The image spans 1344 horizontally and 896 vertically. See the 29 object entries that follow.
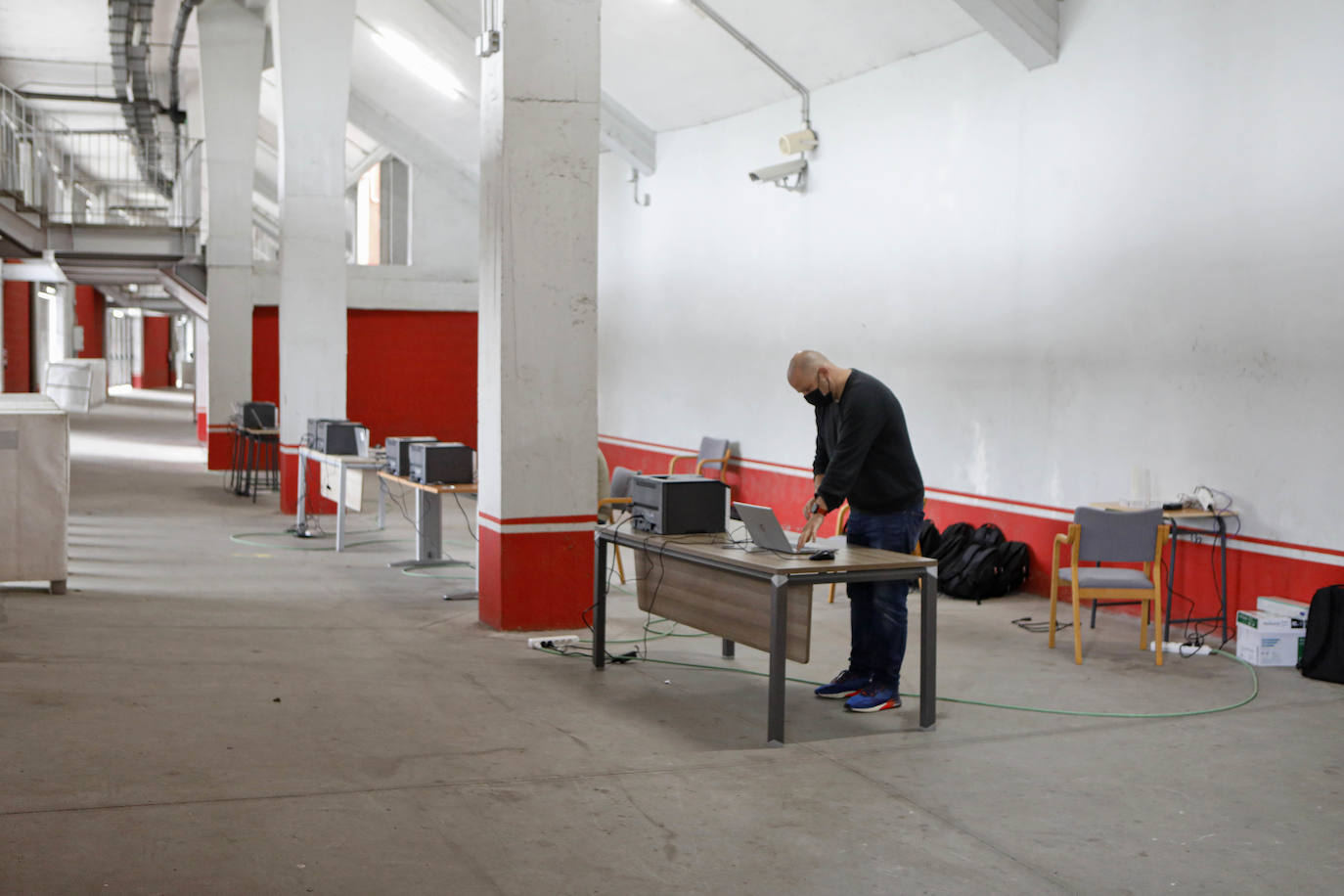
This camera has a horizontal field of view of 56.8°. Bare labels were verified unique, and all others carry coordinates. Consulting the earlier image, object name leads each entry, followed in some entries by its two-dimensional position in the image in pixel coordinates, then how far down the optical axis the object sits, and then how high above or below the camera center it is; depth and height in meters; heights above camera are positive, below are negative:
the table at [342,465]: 10.16 -0.78
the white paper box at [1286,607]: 6.67 -1.19
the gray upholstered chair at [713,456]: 12.56 -0.81
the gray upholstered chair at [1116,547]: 6.72 -0.88
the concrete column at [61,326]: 31.84 +1.00
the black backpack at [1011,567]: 8.75 -1.30
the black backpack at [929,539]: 9.34 -1.19
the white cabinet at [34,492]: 7.73 -0.81
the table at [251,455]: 14.02 -1.10
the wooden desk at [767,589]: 5.05 -0.93
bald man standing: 5.57 -0.51
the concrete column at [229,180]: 16.30 +2.51
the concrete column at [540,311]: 7.20 +0.37
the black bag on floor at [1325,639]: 6.36 -1.29
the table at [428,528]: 9.84 -1.25
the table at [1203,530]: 7.05 -0.80
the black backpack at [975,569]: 8.68 -1.32
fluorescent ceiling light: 15.05 +3.81
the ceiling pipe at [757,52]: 10.89 +2.89
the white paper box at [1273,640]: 6.66 -1.35
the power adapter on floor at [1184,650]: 7.00 -1.49
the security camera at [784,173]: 11.20 +1.87
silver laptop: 5.32 -0.65
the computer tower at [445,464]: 8.67 -0.64
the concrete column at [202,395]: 22.73 -0.55
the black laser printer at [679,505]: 5.95 -0.62
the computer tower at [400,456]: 9.33 -0.65
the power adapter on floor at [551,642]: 6.88 -1.49
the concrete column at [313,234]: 12.41 +1.40
